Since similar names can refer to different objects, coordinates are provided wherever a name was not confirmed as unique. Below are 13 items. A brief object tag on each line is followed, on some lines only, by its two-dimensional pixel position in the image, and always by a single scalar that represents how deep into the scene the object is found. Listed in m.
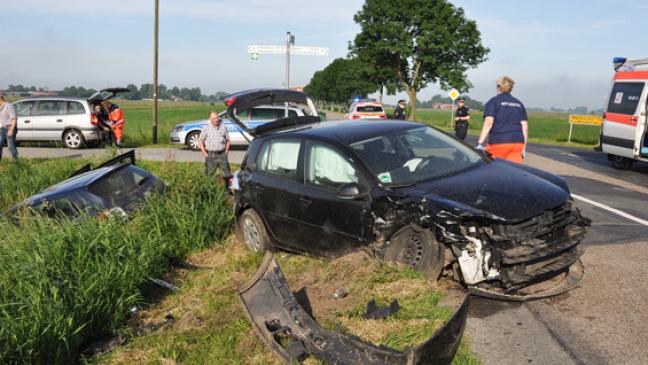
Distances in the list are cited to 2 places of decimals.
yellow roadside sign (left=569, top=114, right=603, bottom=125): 25.67
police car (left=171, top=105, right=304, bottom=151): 19.41
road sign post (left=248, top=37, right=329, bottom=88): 17.45
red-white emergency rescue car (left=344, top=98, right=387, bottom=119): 28.36
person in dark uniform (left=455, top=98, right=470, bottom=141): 17.81
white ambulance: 12.38
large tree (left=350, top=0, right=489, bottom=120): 45.53
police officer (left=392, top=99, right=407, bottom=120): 20.12
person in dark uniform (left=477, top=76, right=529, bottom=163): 7.65
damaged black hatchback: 4.44
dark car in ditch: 7.23
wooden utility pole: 22.02
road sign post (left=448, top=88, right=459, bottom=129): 35.34
